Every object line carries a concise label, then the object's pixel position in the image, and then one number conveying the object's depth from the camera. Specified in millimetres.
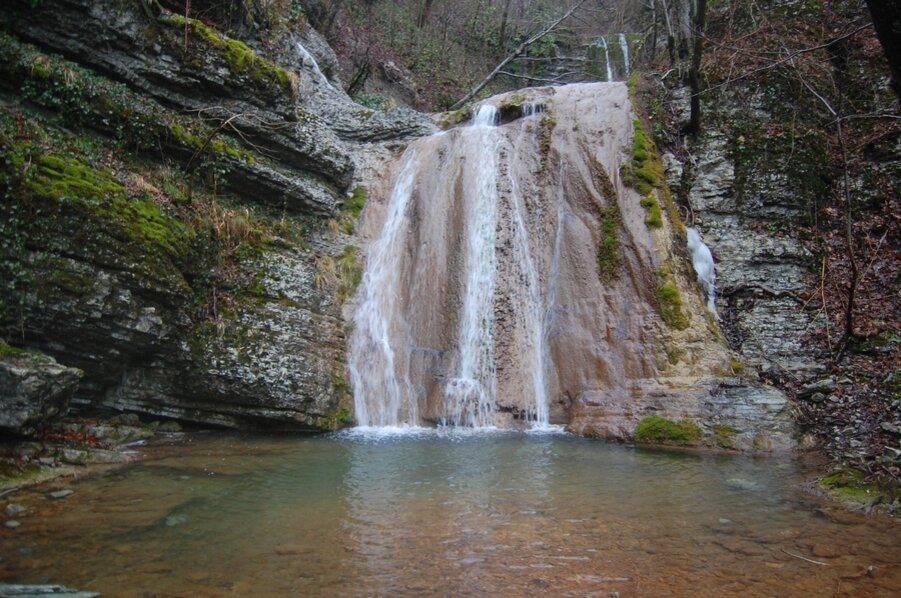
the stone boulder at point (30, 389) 5508
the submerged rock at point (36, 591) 2934
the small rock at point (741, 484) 5578
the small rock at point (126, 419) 7434
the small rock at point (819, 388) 7926
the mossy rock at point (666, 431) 7665
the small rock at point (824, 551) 3891
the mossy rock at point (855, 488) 4930
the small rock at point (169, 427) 7763
